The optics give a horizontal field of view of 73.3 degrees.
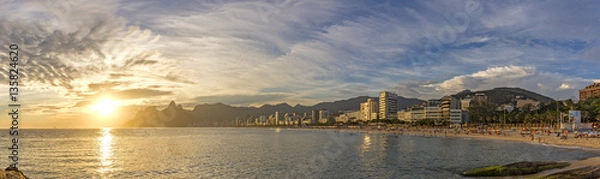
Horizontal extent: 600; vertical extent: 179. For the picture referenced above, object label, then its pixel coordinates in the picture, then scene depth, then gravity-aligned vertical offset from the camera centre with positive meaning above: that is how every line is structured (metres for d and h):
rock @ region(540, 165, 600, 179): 26.91 -4.56
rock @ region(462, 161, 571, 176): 33.44 -5.20
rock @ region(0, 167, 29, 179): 16.68 -2.84
